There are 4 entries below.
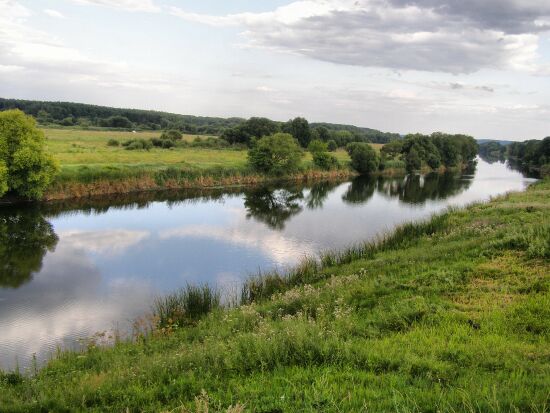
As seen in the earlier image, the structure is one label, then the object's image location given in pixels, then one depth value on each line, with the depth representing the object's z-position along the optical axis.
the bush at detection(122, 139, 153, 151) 59.36
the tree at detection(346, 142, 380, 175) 67.56
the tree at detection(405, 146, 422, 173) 76.62
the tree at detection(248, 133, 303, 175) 52.22
